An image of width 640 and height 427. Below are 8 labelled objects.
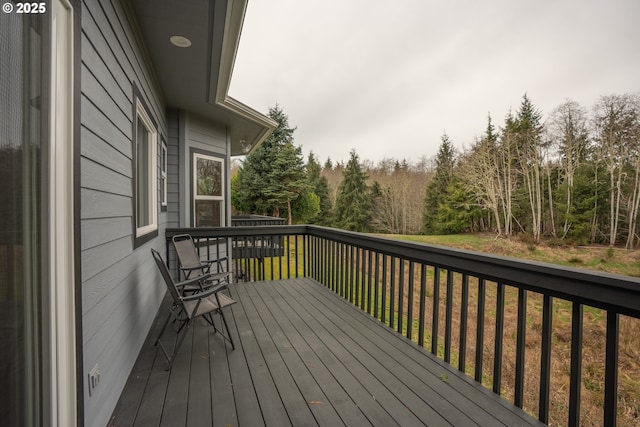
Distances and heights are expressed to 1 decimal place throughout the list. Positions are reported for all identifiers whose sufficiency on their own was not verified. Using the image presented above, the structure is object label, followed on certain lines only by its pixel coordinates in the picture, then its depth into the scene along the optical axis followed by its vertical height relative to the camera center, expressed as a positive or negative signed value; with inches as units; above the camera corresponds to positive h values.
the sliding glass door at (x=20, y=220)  31.0 -1.8
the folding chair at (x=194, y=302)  85.6 -33.6
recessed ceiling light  103.9 +61.6
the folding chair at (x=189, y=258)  133.9 -25.1
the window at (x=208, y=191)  197.3 +11.8
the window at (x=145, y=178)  104.7 +11.9
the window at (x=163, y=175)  157.0 +18.0
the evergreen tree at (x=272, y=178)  641.0 +68.1
